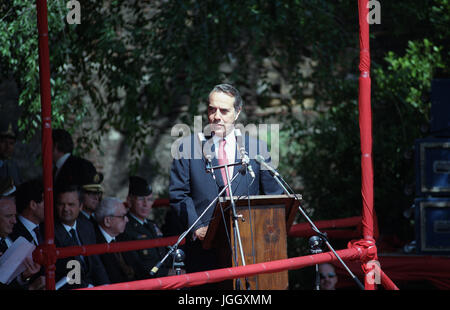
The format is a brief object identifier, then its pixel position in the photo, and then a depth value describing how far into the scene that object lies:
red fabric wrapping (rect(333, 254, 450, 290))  13.13
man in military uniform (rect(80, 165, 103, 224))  12.85
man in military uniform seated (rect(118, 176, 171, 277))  13.73
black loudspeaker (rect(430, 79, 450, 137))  13.59
